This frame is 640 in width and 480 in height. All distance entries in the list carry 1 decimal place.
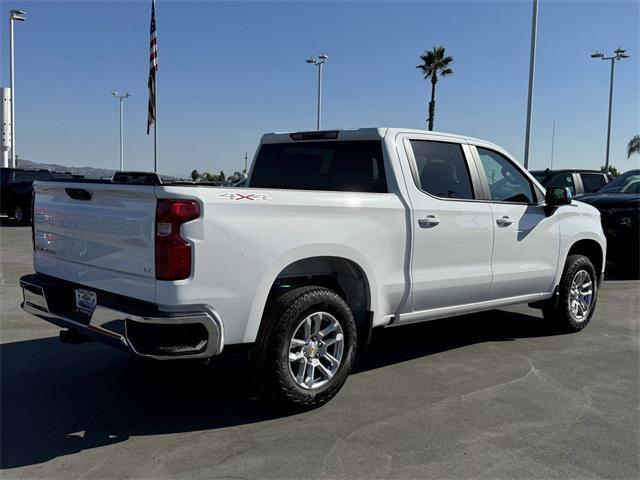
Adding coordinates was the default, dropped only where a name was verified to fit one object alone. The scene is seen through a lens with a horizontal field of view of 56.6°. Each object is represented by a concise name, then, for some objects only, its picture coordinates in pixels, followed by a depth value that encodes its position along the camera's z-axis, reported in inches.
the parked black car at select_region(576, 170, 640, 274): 385.7
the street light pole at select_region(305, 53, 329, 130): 1411.2
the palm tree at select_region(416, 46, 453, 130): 1472.7
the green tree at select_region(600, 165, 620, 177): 2191.8
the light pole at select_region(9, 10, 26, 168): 1120.8
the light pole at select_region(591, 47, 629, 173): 1296.8
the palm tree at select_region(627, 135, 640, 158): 1881.2
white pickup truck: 133.2
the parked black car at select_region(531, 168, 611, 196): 514.3
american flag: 538.9
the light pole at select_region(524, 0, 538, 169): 817.5
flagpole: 756.0
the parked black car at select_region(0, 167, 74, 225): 744.3
